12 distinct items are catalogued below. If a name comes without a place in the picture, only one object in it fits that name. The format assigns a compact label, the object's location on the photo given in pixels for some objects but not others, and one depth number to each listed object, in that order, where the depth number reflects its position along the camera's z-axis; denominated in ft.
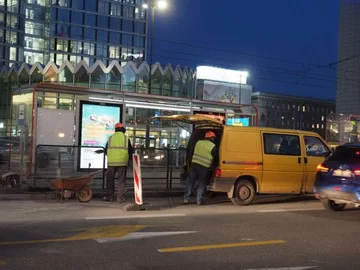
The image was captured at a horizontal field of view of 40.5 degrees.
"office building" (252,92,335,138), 391.04
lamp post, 66.85
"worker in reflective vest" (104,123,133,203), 39.75
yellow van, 39.42
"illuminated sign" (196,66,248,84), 173.20
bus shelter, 47.01
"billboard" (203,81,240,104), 145.48
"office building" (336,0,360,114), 257.96
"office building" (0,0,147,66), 270.87
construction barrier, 37.01
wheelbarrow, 38.58
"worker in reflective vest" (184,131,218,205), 39.09
